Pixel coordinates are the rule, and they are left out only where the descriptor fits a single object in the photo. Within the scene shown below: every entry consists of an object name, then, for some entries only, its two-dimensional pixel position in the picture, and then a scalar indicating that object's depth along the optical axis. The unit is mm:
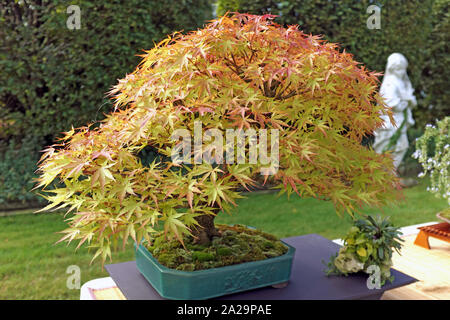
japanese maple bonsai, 1054
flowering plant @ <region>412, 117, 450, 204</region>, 2061
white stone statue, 4000
